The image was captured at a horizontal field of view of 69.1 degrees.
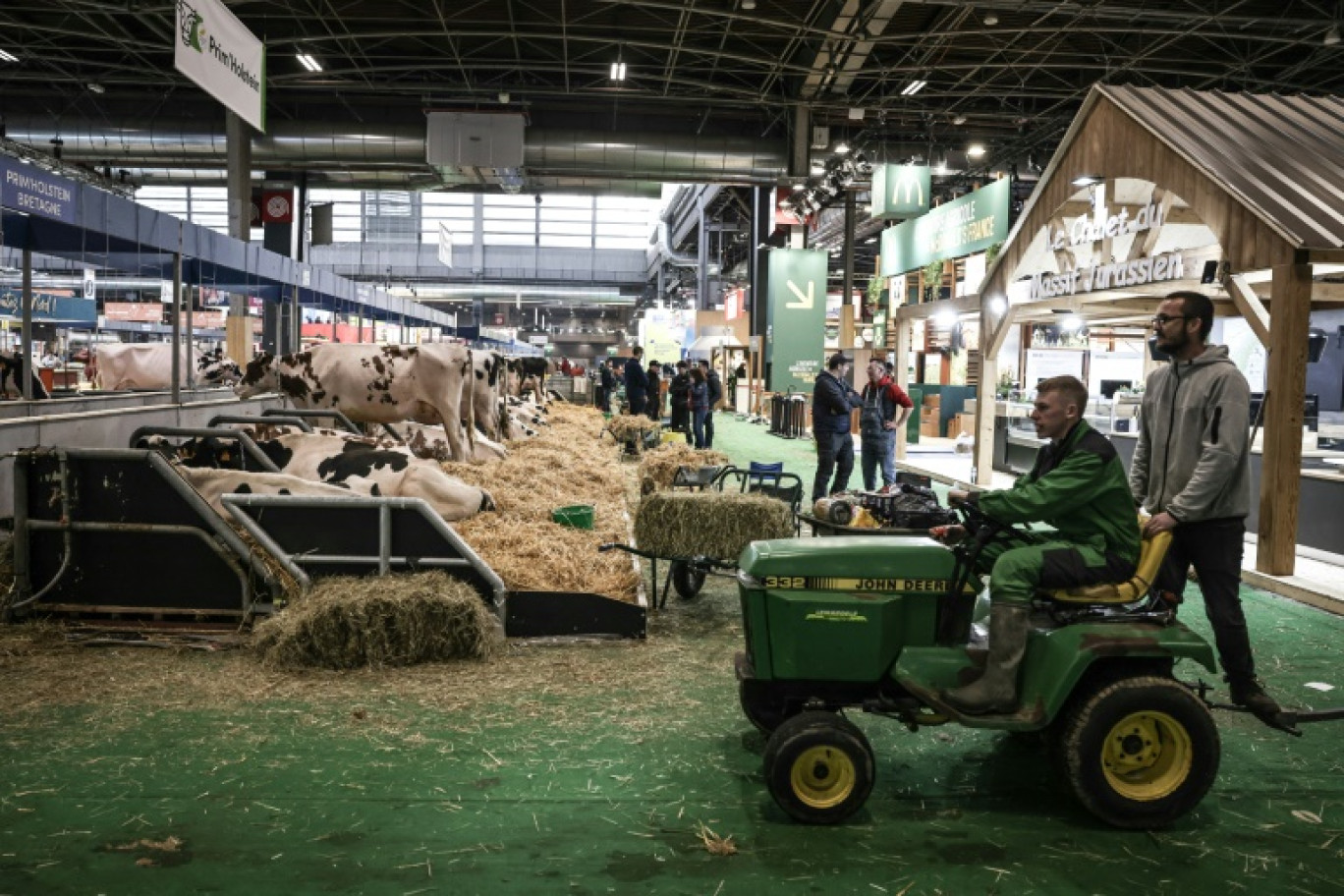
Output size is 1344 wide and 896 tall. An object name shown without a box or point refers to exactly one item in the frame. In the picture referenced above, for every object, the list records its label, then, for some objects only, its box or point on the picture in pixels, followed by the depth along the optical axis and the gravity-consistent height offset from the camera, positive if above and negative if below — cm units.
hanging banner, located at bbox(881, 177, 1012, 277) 1422 +274
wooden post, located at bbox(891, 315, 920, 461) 1608 +91
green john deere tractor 361 -104
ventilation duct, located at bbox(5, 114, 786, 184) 1981 +480
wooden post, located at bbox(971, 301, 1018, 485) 1313 +7
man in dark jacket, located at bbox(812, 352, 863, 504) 1081 -31
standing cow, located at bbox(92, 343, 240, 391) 1866 +12
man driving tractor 366 -52
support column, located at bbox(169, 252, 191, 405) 1021 +42
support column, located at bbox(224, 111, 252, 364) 1869 +319
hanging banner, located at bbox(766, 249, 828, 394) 2375 +194
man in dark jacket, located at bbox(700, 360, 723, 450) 1783 +5
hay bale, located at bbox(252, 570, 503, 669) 526 -135
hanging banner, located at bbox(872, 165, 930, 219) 1730 +368
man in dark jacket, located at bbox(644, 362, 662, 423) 2256 -17
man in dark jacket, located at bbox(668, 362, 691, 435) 1816 -16
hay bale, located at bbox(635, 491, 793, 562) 670 -92
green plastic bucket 794 -106
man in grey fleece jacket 424 -29
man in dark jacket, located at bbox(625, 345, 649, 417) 2153 +8
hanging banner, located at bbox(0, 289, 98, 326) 2559 +160
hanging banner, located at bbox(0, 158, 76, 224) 810 +154
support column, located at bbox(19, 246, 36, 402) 900 +34
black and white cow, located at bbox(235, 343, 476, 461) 1207 -2
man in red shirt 1123 -28
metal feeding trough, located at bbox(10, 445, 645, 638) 576 -103
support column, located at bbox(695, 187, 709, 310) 4088 +509
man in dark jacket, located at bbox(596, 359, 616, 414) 2991 +3
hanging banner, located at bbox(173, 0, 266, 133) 752 +266
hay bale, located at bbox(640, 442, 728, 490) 1111 -85
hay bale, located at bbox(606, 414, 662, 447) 1703 -72
